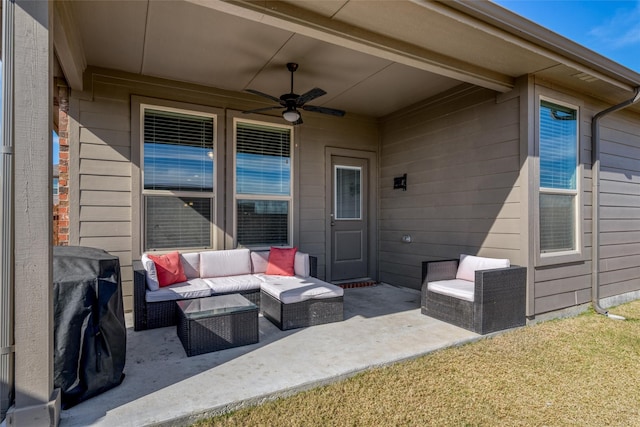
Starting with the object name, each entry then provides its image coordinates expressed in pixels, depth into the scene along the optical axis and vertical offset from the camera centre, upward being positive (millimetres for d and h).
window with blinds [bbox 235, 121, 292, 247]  5129 +424
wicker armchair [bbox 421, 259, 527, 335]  3645 -1003
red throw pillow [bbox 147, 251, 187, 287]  3977 -657
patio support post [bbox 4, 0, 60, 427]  1966 -42
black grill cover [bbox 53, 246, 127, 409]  2207 -764
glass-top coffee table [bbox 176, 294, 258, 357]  3029 -1013
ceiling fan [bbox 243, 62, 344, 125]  4127 +1290
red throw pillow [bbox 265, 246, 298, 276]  4641 -668
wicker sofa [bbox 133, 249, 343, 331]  3709 -851
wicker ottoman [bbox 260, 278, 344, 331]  3711 -1009
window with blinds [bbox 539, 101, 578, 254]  4227 +448
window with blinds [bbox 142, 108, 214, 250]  4527 +444
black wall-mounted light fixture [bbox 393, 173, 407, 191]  5723 +500
